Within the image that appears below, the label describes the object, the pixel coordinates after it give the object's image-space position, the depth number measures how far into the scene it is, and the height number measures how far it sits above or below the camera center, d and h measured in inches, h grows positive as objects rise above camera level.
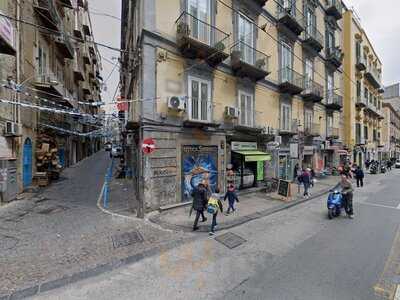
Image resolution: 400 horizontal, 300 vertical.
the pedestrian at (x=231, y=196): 365.0 -70.2
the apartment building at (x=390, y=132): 1895.9 +156.7
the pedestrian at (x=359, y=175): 688.4 -72.0
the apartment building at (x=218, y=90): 374.9 +123.6
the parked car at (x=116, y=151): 1269.9 -5.0
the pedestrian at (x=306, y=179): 511.2 -62.5
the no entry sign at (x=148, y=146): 337.1 +5.7
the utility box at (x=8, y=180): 376.8 -48.4
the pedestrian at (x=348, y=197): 359.6 -71.2
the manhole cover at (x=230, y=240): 256.4 -100.0
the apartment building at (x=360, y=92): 1121.4 +305.5
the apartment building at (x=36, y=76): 406.3 +145.0
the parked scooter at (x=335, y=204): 354.3 -79.9
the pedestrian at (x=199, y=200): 293.9 -61.2
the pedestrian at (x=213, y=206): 282.7 -66.9
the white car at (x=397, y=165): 1630.2 -103.0
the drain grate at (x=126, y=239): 248.8 -96.7
